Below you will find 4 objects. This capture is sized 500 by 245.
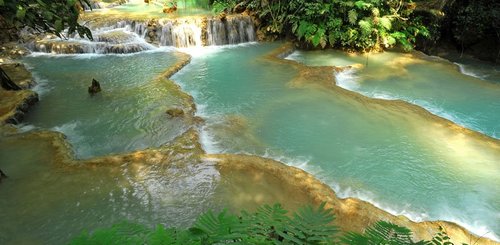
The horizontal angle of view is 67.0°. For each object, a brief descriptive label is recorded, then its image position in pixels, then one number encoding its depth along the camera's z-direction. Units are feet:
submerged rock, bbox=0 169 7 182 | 17.35
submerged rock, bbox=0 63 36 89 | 28.99
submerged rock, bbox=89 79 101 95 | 27.61
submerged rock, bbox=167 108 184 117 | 23.52
